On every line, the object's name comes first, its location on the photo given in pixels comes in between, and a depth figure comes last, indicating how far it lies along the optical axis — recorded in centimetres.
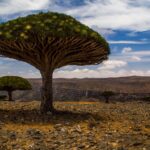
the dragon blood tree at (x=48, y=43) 860
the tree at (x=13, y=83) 1826
